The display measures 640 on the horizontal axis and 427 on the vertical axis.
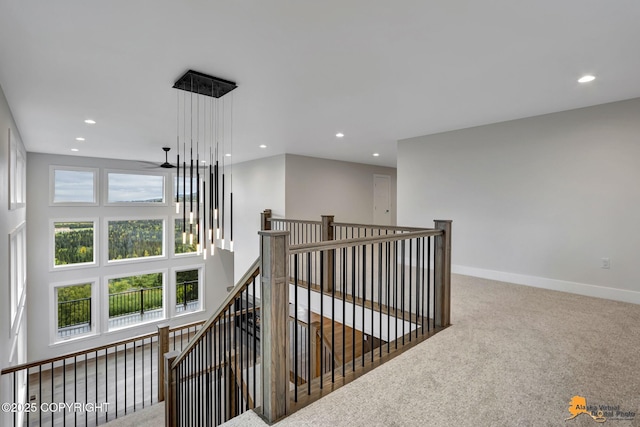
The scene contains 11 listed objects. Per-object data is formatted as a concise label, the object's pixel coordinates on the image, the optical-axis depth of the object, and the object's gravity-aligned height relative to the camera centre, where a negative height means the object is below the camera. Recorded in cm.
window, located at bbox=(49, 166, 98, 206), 740 +58
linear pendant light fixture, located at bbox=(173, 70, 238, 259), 302 +126
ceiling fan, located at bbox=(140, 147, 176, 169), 542 +125
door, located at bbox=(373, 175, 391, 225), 891 +31
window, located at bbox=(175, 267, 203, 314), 952 -255
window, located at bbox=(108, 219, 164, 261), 837 -84
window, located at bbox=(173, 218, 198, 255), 931 -96
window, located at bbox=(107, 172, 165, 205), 827 +58
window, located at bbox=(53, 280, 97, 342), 752 -253
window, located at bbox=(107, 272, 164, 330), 838 -257
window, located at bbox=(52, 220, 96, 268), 750 -86
